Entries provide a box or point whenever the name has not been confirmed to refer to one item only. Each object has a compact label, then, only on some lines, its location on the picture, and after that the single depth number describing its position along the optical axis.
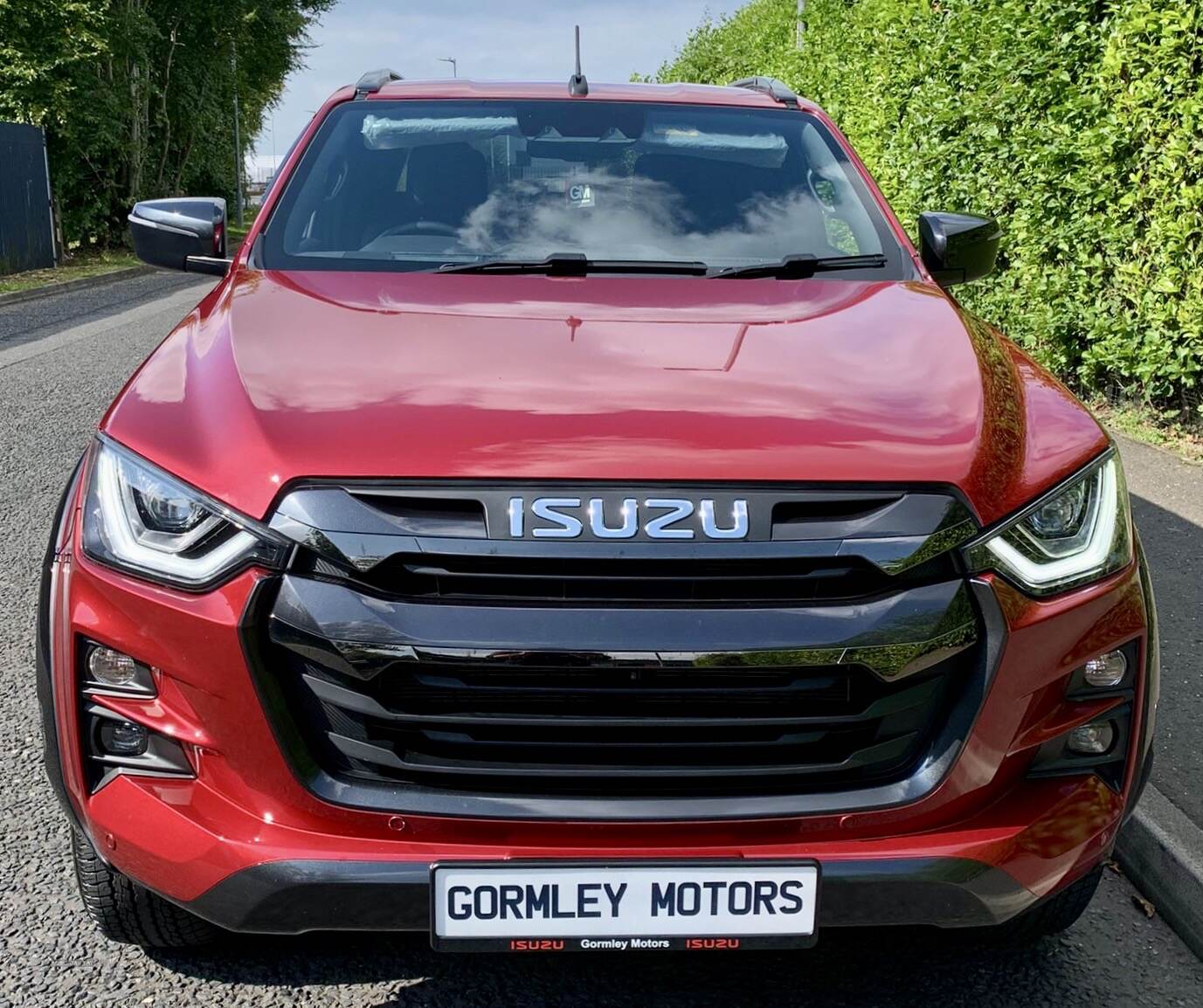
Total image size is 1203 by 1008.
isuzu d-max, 1.96
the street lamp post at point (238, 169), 37.05
